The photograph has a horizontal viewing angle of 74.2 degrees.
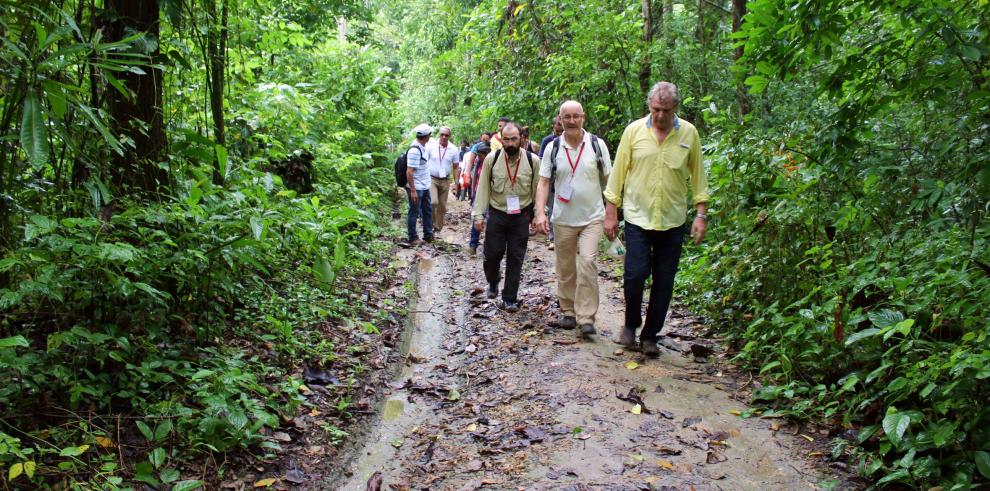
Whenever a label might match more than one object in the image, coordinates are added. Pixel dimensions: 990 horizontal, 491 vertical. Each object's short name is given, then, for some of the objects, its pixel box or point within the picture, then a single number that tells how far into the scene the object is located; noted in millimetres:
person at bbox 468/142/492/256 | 12023
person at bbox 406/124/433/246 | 12562
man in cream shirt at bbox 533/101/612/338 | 6730
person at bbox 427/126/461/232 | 13758
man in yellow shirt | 5754
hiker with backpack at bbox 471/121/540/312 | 8008
